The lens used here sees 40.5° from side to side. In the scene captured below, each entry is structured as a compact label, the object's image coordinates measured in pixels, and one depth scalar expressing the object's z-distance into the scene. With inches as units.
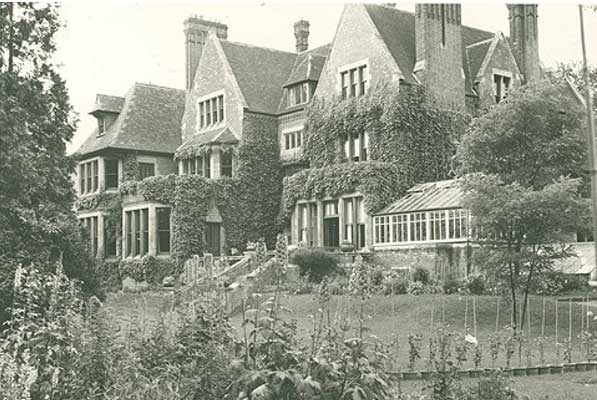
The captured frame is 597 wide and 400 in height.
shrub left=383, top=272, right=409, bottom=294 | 1016.9
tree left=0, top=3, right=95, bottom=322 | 689.0
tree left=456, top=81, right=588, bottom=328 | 757.3
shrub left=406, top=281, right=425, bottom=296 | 1008.2
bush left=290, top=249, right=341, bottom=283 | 1195.3
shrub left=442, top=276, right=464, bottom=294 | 989.2
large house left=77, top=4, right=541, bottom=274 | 1435.8
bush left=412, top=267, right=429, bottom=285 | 1100.5
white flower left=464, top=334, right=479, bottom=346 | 422.6
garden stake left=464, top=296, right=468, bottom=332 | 787.1
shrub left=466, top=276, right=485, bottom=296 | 965.8
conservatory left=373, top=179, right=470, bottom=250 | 1182.9
